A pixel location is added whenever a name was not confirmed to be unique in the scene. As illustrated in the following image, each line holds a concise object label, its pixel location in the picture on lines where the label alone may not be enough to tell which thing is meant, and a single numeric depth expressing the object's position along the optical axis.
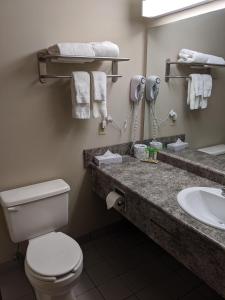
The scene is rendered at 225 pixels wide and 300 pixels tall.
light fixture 1.72
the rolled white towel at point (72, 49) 1.52
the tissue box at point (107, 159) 1.98
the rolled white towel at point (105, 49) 1.67
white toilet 1.39
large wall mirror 1.65
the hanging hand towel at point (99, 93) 1.77
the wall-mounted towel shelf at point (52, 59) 1.57
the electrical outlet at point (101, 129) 2.04
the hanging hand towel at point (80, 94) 1.71
